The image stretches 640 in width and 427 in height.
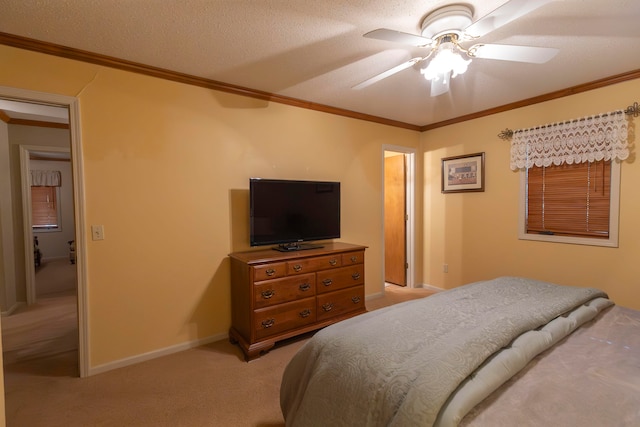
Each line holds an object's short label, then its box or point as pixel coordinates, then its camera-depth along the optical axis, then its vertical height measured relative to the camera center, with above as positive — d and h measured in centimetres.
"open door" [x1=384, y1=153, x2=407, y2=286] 439 -26
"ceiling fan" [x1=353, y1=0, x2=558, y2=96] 156 +94
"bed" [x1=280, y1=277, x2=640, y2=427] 92 -65
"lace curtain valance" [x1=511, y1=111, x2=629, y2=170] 261 +60
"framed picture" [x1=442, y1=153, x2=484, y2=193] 365 +40
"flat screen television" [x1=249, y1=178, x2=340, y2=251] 270 -8
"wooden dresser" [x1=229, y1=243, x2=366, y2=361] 243 -81
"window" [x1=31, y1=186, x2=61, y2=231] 694 -4
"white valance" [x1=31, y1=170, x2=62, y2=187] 681 +65
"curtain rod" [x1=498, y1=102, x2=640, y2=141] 252 +81
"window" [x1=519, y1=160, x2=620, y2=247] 269 +0
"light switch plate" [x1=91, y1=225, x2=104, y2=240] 223 -21
